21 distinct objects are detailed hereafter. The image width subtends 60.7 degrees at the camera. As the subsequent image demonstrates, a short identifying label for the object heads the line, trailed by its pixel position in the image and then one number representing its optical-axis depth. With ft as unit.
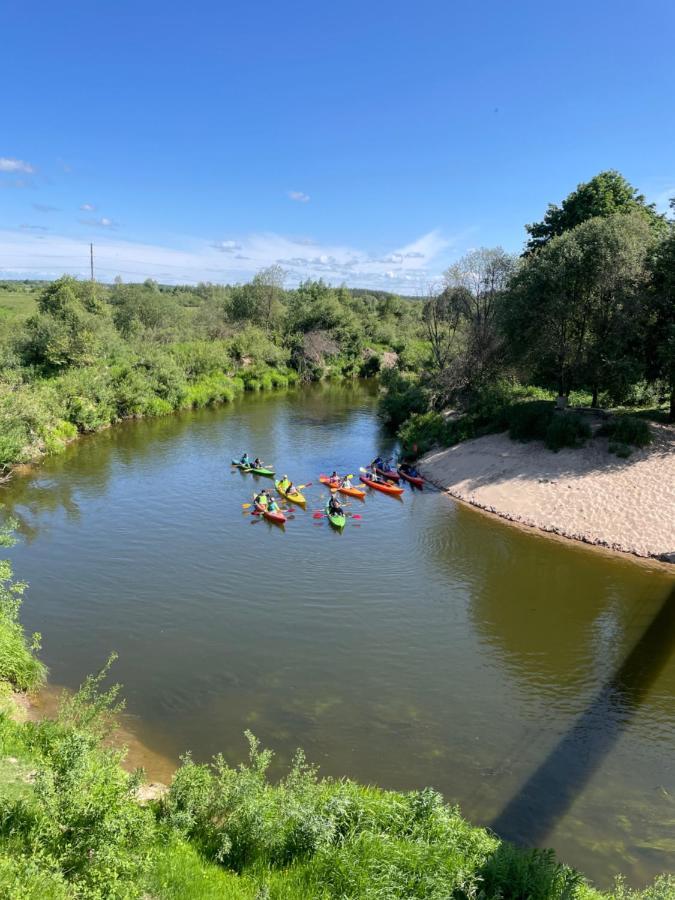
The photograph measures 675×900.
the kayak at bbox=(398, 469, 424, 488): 100.25
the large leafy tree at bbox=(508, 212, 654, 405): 90.58
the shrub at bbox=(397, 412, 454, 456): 117.50
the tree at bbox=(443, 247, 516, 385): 120.67
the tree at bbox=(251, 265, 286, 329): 248.73
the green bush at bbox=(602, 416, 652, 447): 87.40
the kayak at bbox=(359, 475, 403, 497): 95.20
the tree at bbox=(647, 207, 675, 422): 84.99
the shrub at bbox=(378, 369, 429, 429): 134.41
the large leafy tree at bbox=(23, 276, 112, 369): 137.80
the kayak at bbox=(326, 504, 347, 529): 78.95
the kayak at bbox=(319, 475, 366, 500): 93.51
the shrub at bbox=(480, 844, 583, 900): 24.85
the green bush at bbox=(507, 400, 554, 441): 98.02
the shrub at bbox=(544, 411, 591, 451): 92.48
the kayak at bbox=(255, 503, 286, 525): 80.48
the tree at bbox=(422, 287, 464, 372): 130.72
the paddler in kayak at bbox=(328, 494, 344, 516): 81.66
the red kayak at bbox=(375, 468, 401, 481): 102.63
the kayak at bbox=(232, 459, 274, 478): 102.45
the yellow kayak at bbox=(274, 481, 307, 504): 88.53
